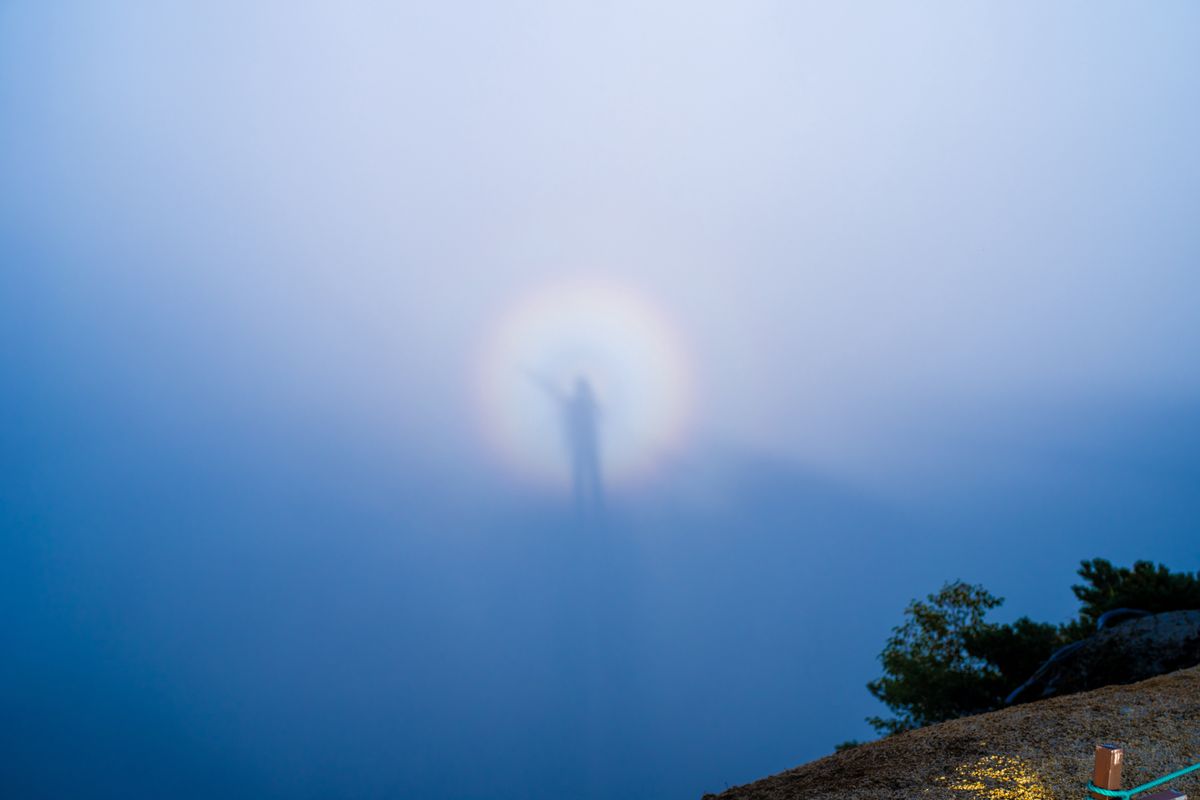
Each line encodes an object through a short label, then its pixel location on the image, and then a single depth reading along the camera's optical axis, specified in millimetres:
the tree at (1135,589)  20875
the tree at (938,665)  22359
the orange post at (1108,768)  6102
